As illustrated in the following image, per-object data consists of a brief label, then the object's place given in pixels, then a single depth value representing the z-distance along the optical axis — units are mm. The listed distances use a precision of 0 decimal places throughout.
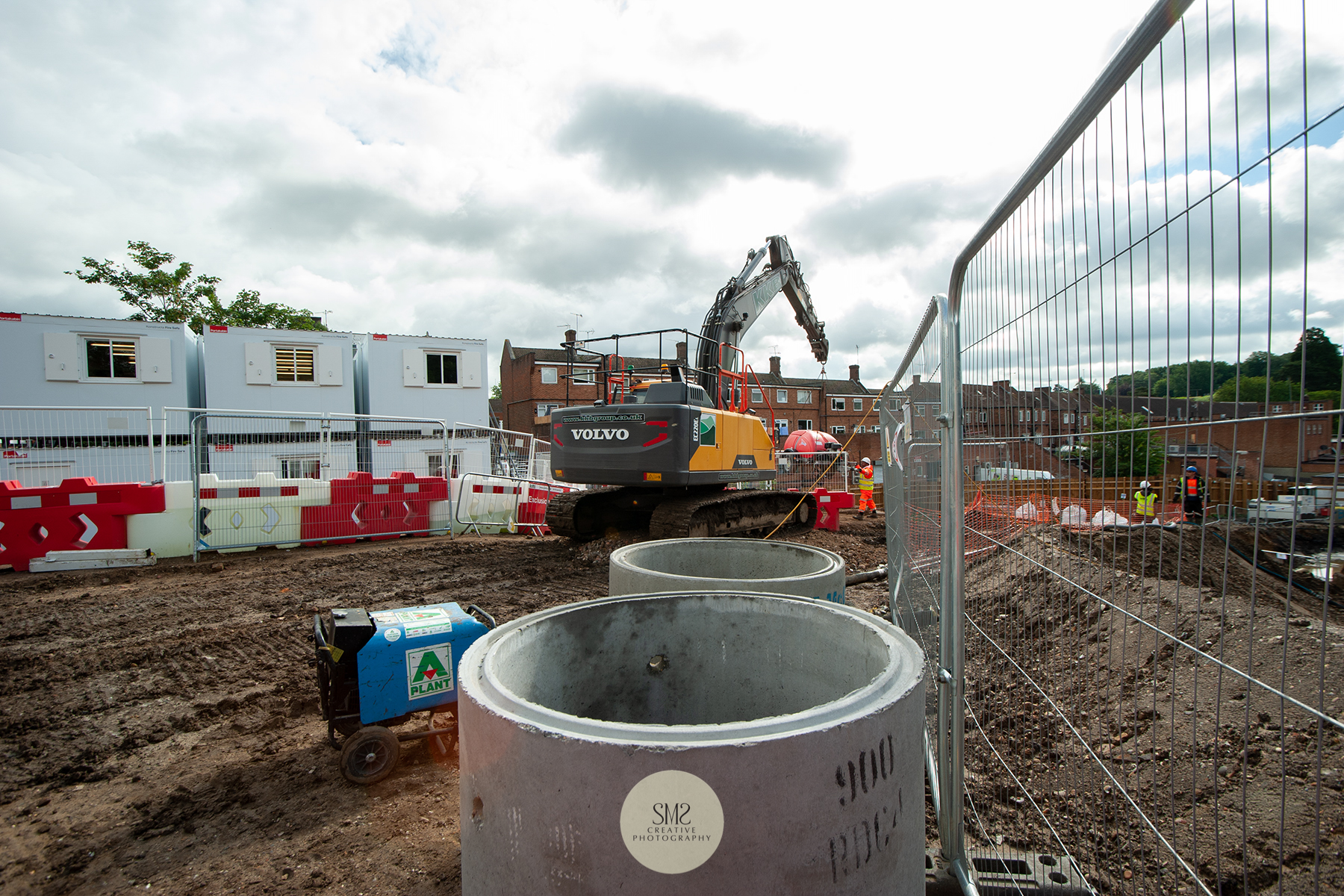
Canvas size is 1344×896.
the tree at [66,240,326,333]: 29609
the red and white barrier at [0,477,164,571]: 8484
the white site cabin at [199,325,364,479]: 18828
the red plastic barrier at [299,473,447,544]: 10484
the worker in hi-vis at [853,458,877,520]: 15984
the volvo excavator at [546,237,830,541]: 8633
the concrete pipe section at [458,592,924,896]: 1489
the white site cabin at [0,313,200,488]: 16938
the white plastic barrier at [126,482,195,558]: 9156
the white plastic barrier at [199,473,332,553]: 9602
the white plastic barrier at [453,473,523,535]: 12062
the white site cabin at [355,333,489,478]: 20969
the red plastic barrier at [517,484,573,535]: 12469
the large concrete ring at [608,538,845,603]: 3541
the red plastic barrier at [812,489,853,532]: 12445
